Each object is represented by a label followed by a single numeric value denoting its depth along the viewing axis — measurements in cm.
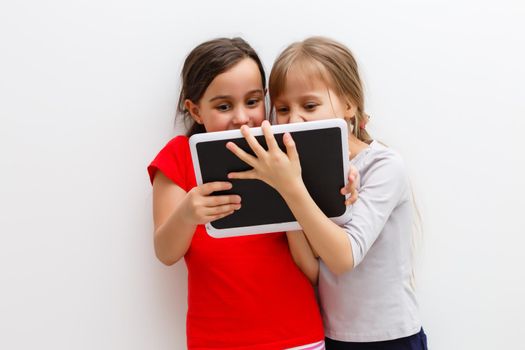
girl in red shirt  95
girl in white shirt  94
